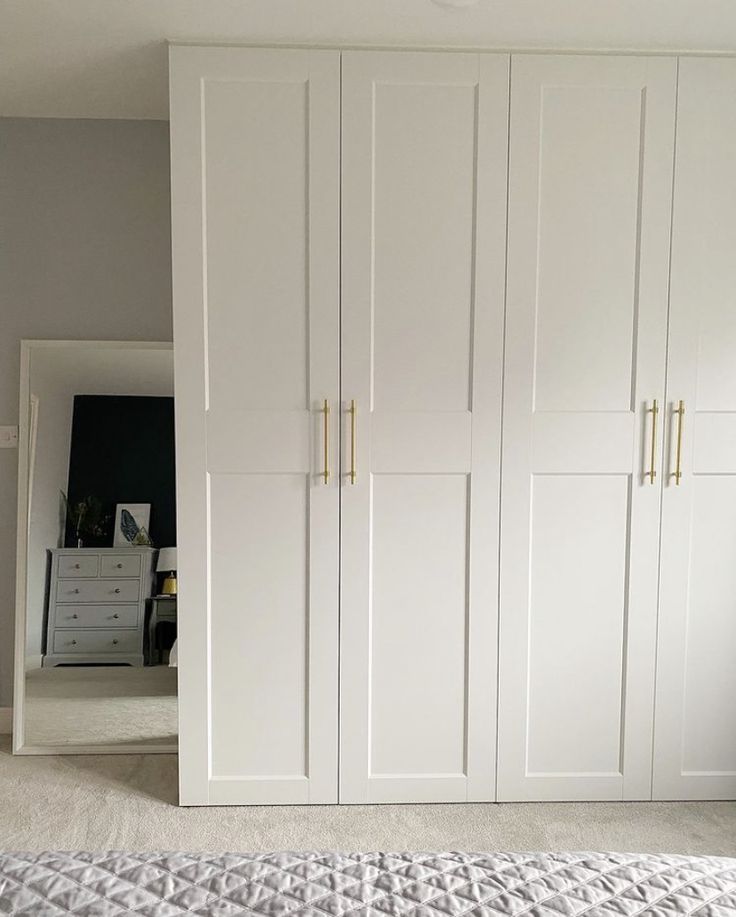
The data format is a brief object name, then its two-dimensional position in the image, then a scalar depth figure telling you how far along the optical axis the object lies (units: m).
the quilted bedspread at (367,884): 1.05
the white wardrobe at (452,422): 2.36
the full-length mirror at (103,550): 2.94
